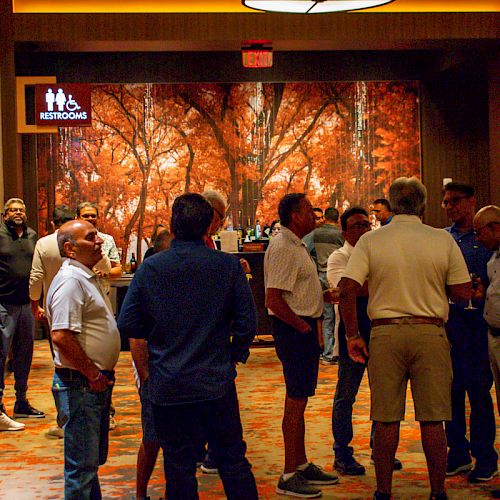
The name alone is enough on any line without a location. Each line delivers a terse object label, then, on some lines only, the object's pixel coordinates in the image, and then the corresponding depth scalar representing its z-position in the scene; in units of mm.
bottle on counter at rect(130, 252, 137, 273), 11795
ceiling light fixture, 8711
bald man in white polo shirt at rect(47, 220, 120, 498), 3773
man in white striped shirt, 4852
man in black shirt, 7203
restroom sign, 10766
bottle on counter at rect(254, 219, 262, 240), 13193
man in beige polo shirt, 4281
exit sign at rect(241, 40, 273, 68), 11469
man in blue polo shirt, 5031
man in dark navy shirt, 3408
